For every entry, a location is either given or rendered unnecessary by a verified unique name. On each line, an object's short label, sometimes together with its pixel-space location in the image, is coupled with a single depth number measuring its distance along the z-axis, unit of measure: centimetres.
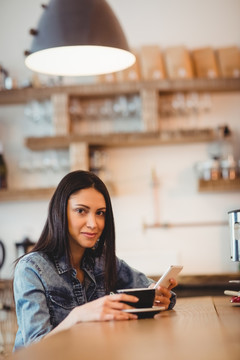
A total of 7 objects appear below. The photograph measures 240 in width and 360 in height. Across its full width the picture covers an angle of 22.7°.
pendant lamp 247
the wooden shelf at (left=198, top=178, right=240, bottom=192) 497
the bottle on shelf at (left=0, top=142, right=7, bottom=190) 521
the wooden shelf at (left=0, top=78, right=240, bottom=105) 503
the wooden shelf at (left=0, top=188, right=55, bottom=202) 505
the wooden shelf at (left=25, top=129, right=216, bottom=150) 495
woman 204
